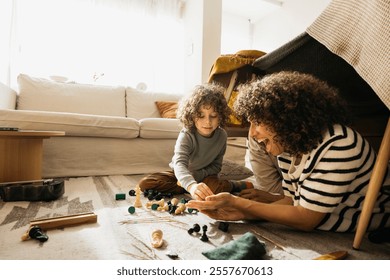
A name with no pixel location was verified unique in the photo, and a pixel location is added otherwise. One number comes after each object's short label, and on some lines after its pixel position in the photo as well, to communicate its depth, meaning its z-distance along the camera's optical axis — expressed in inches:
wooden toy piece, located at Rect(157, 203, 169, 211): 43.4
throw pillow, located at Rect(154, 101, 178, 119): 99.3
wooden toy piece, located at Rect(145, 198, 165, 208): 44.5
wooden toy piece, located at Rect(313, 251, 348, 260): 26.0
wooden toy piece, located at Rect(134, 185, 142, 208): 45.3
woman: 29.4
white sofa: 67.9
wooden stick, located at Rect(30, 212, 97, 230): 32.8
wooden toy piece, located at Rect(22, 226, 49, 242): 29.9
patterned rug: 27.6
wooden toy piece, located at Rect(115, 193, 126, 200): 48.9
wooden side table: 54.5
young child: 54.5
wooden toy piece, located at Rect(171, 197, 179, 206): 45.9
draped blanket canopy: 23.8
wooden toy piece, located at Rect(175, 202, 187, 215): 41.7
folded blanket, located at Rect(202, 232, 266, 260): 25.8
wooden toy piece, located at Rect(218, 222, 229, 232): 34.5
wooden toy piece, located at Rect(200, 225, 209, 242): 31.3
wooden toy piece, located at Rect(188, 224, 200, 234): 33.3
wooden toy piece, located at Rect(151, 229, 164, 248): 29.0
